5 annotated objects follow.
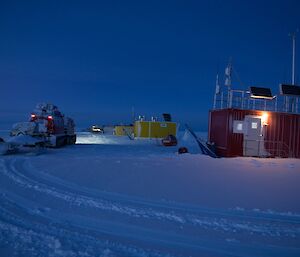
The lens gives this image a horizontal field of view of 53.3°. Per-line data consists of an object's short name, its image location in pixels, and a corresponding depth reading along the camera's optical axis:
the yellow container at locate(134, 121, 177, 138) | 40.34
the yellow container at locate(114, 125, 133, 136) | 48.81
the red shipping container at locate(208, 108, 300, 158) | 17.31
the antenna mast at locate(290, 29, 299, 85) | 20.23
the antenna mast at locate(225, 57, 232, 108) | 17.94
